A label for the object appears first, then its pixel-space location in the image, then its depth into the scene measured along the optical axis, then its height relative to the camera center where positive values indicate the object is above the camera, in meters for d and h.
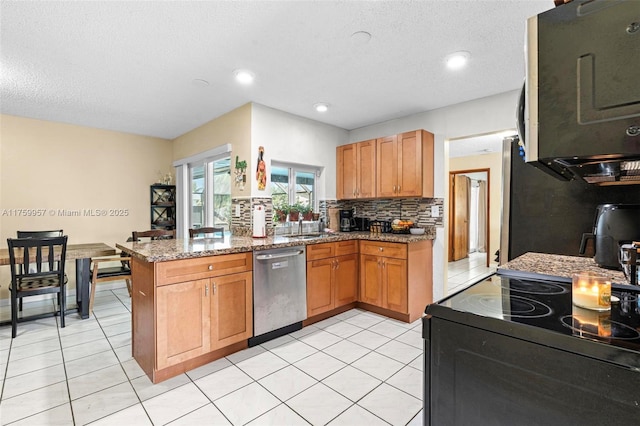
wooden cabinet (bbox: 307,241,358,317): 3.18 -0.73
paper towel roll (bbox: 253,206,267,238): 3.27 -0.12
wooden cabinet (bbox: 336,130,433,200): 3.52 +0.56
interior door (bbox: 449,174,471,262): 6.65 -0.15
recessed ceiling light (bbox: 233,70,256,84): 2.69 +1.25
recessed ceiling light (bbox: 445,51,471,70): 2.41 +1.25
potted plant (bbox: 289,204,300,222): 3.70 -0.01
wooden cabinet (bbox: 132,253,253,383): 2.12 -0.81
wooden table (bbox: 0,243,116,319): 3.33 -0.68
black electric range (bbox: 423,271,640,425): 0.69 -0.39
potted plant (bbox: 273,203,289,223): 3.75 -0.01
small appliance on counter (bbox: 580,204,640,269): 1.43 -0.10
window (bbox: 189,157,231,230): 4.38 +0.31
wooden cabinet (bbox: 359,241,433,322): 3.25 -0.74
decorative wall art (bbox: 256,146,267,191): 3.48 +0.47
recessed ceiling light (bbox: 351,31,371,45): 2.12 +1.25
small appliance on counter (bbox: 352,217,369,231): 4.39 -0.18
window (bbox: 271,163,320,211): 3.95 +0.37
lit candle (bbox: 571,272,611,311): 0.91 -0.25
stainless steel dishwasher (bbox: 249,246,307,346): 2.70 -0.76
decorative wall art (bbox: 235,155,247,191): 3.53 +0.46
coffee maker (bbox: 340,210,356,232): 4.25 -0.13
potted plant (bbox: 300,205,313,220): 3.80 +0.00
